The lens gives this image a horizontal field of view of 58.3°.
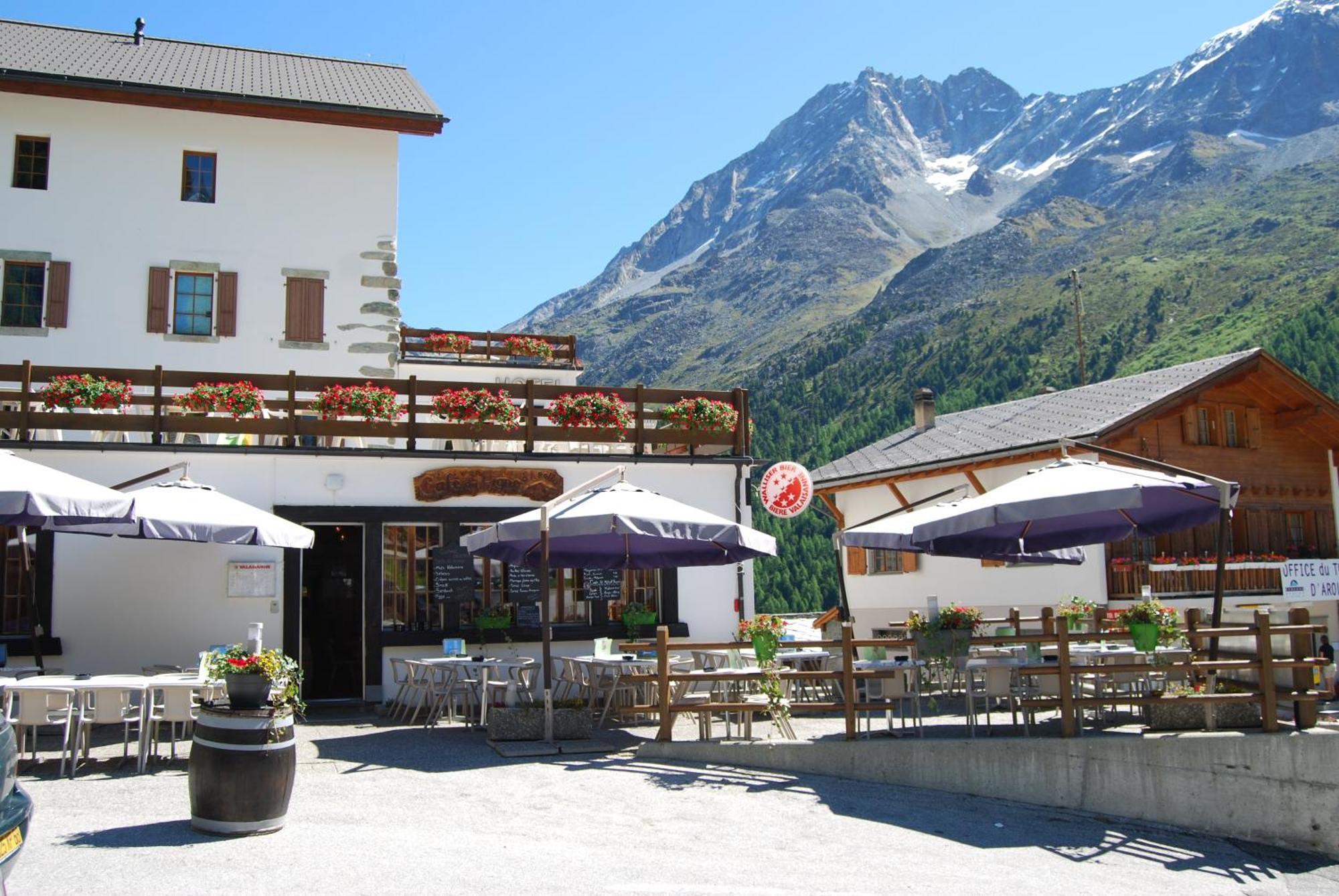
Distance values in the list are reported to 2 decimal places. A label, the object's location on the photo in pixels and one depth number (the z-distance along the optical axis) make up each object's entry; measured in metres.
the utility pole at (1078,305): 29.11
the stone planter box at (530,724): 10.24
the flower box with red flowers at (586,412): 13.55
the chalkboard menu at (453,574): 12.95
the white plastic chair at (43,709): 8.69
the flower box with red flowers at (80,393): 12.17
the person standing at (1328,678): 10.58
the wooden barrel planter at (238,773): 6.76
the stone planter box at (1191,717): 10.09
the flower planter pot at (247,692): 6.97
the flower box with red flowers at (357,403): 12.73
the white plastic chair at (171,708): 8.97
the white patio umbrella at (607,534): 10.07
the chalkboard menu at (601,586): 13.47
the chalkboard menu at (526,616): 13.12
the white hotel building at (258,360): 12.32
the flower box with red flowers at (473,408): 13.21
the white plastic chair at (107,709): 8.88
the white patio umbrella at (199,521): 9.98
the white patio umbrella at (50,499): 9.23
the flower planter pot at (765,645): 10.23
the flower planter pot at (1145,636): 10.09
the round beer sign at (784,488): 14.99
